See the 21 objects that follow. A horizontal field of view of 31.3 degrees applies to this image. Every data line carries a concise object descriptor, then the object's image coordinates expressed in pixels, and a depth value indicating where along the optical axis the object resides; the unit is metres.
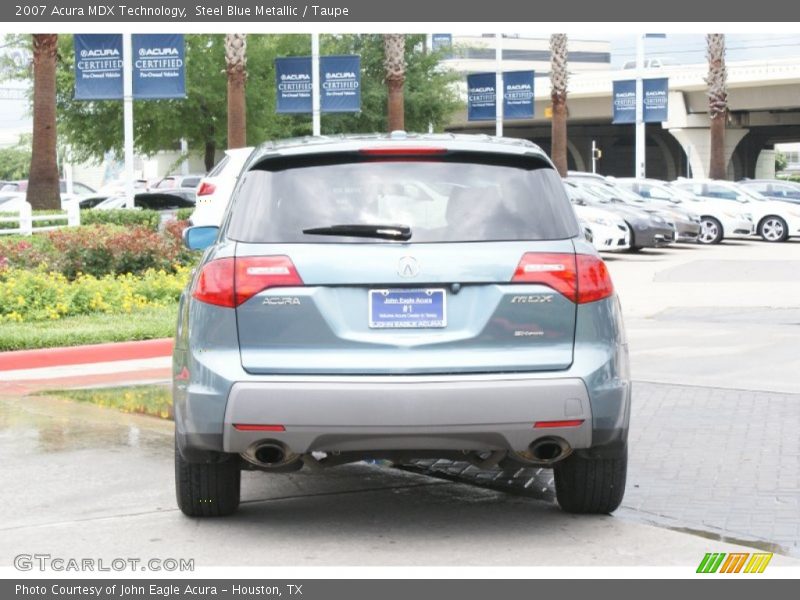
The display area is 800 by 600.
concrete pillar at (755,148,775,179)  99.30
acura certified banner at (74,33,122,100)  29.00
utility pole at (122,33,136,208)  30.38
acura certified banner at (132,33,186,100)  29.03
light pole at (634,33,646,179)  50.58
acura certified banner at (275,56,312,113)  36.00
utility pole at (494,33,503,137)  45.09
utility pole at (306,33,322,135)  37.31
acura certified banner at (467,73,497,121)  45.06
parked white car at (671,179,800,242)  33.47
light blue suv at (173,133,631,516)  5.97
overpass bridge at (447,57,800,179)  68.12
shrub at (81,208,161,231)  25.38
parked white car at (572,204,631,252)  27.86
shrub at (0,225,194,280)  16.98
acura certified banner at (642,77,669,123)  49.66
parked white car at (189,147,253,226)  20.28
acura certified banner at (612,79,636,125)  50.62
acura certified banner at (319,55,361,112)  36.38
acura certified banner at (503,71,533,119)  45.91
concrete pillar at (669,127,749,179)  70.88
